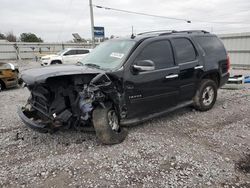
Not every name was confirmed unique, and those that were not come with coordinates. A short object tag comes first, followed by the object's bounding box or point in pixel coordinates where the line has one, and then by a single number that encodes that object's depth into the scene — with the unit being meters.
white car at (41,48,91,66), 18.17
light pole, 17.45
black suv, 3.66
